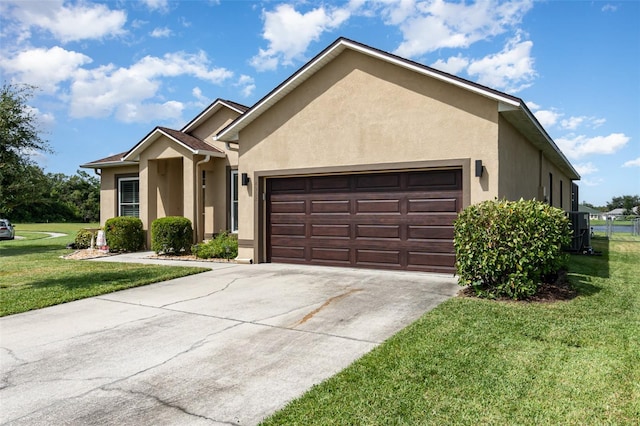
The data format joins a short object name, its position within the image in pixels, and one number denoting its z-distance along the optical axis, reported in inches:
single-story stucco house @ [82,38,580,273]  355.3
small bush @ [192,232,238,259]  494.3
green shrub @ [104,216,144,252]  592.7
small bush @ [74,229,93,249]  647.8
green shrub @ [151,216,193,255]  539.5
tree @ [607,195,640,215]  4244.6
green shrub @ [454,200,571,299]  267.0
